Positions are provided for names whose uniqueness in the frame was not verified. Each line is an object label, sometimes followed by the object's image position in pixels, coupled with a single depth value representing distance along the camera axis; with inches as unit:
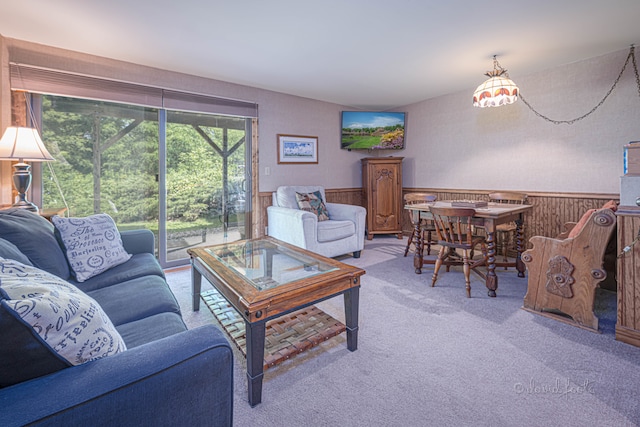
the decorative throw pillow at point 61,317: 24.9
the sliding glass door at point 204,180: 139.8
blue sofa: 23.1
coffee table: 53.4
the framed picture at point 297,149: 170.8
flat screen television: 197.5
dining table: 100.3
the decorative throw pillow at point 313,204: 152.2
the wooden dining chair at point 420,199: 149.3
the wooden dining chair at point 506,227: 130.4
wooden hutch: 191.8
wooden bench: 76.9
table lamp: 88.4
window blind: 106.0
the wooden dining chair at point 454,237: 100.0
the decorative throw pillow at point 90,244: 69.6
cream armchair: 132.5
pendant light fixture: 113.0
